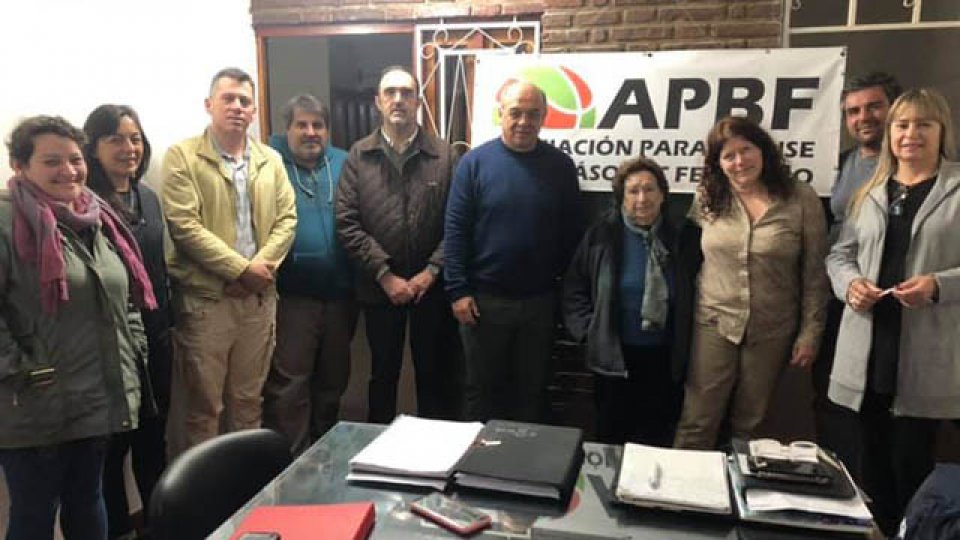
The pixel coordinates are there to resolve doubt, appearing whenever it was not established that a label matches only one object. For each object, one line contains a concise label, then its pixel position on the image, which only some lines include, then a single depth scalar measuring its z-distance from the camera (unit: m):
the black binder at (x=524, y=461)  1.33
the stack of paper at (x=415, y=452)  1.41
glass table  1.23
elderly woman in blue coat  2.42
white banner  2.73
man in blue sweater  2.63
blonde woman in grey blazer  2.02
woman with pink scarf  1.73
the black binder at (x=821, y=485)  1.29
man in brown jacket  2.77
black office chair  1.38
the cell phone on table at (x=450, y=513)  1.24
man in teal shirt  2.81
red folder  1.18
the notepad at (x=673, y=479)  1.29
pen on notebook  1.35
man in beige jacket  2.47
